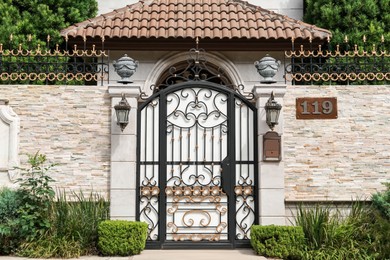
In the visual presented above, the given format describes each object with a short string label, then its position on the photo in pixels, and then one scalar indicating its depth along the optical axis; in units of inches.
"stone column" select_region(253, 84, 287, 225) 337.1
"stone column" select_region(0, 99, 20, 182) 346.6
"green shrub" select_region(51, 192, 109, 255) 317.7
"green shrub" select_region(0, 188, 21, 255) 313.9
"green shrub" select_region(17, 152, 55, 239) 313.0
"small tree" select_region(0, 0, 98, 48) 518.4
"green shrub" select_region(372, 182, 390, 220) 329.1
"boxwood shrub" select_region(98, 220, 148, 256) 312.2
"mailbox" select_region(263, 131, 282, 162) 339.3
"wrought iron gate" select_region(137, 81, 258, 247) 340.5
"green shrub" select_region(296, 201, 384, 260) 297.9
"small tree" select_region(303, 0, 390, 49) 532.4
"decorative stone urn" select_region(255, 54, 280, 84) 352.8
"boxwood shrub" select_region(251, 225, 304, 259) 309.7
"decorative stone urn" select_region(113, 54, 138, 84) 350.9
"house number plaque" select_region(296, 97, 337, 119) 360.8
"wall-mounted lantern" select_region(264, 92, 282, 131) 339.3
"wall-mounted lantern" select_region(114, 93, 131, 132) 339.0
